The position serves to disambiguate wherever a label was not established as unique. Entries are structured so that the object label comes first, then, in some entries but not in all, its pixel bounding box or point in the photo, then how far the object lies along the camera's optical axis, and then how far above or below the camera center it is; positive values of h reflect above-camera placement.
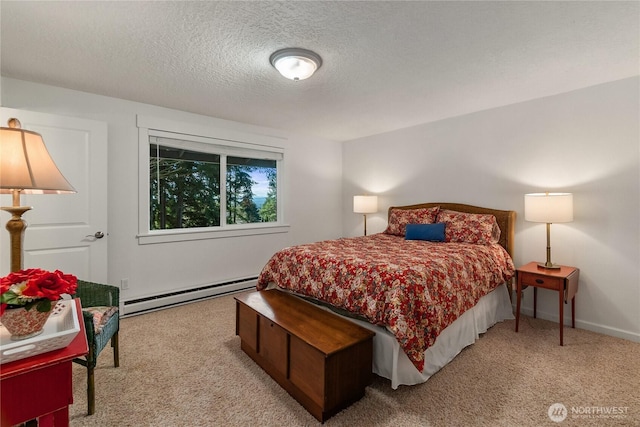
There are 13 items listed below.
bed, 1.85 -0.53
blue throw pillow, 3.33 -0.22
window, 3.46 +0.37
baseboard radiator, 3.18 -0.99
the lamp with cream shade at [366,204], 4.47 +0.13
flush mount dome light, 2.11 +1.12
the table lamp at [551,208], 2.60 +0.04
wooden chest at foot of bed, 1.64 -0.85
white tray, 0.91 -0.43
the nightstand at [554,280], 2.49 -0.60
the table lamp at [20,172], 1.14 +0.16
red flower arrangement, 0.97 -0.26
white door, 2.54 +0.04
